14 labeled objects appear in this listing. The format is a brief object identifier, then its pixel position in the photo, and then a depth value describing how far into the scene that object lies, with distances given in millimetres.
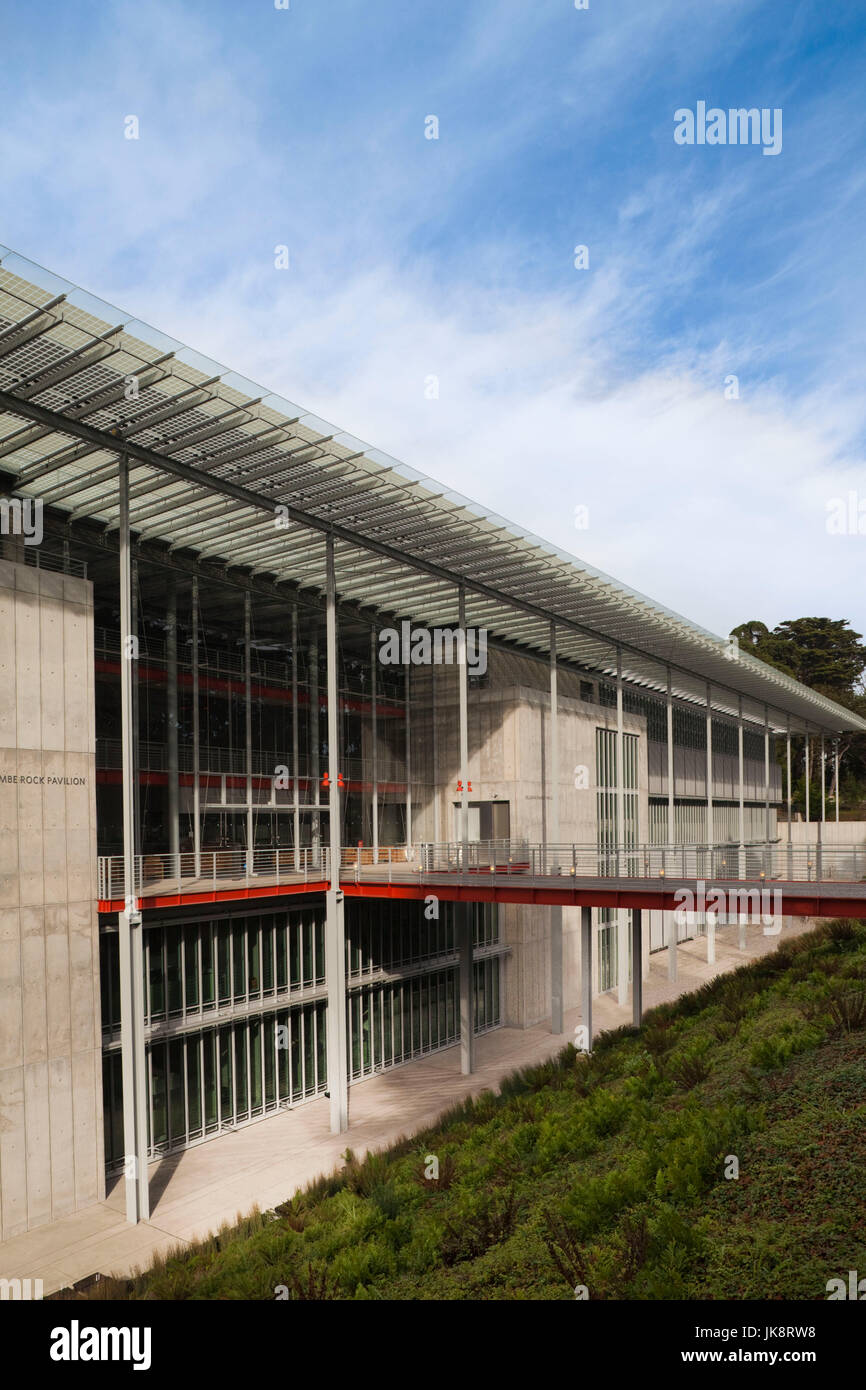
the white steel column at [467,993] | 28578
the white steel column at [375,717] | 31750
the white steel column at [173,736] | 24125
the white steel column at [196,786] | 24703
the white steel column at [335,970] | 23578
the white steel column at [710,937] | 45094
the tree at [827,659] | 93625
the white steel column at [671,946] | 41512
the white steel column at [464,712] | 25864
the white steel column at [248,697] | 26406
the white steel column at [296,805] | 27812
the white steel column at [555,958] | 33281
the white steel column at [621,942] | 37656
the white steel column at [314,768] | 28547
